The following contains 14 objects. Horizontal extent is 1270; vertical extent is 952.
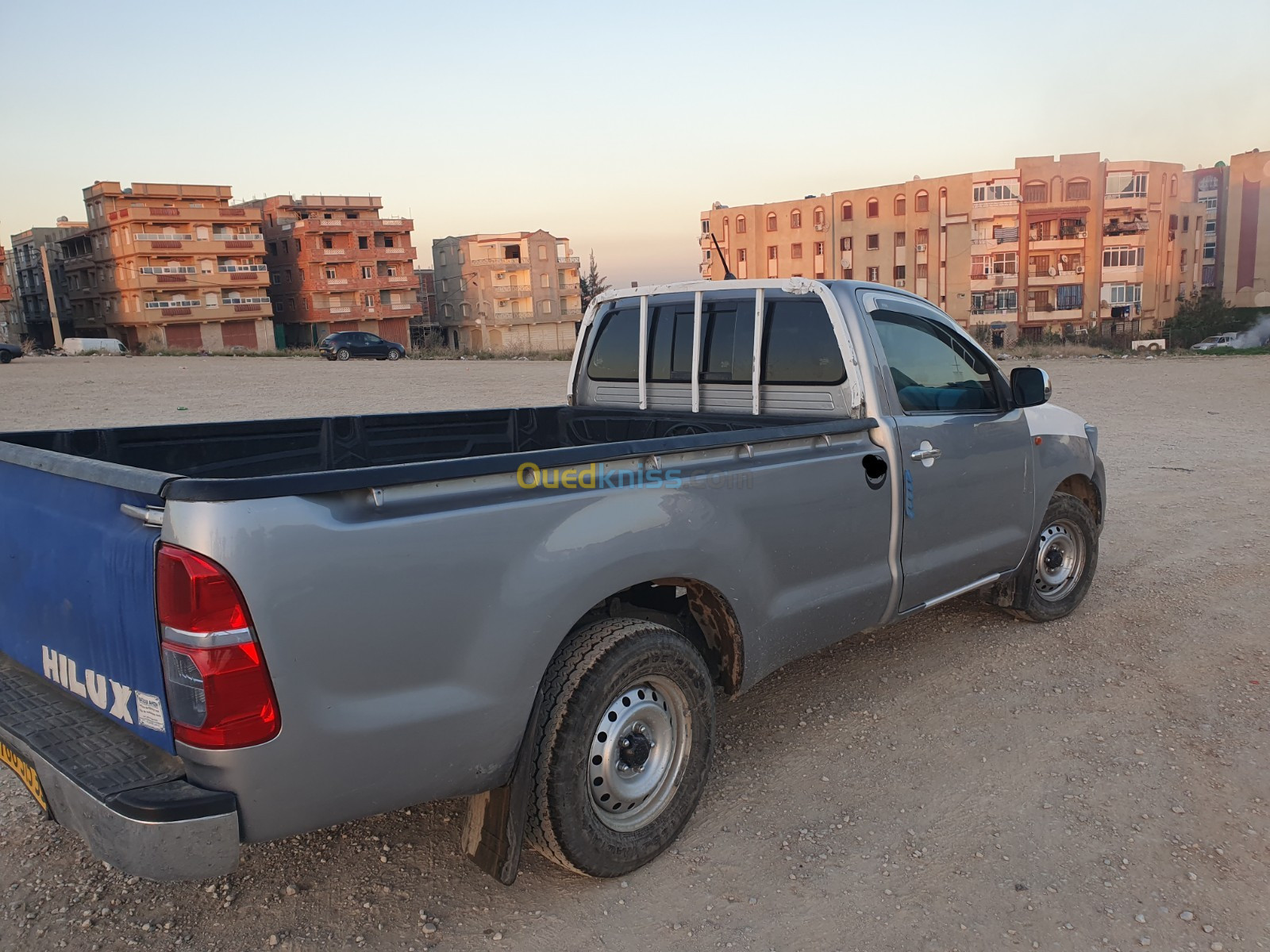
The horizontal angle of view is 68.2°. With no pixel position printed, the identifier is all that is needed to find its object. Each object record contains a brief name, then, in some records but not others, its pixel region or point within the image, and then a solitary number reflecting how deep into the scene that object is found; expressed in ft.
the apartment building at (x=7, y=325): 233.35
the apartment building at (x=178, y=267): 214.48
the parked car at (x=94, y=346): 163.58
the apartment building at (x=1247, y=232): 239.50
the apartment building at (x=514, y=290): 279.69
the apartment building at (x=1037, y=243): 221.87
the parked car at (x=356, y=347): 135.13
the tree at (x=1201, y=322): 227.20
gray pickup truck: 7.48
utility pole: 214.48
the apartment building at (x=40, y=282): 254.88
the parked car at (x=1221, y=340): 208.23
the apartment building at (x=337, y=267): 237.86
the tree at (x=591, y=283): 310.65
